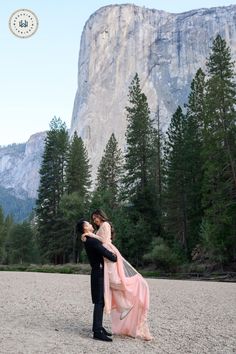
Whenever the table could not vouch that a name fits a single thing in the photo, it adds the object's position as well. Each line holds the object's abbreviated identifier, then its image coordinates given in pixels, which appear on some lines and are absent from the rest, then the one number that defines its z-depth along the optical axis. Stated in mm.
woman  6547
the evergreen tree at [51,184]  49750
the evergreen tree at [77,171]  53000
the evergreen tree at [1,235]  62416
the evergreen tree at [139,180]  37250
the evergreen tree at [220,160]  28266
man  6484
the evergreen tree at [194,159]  37312
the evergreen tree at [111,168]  58500
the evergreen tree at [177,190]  39150
